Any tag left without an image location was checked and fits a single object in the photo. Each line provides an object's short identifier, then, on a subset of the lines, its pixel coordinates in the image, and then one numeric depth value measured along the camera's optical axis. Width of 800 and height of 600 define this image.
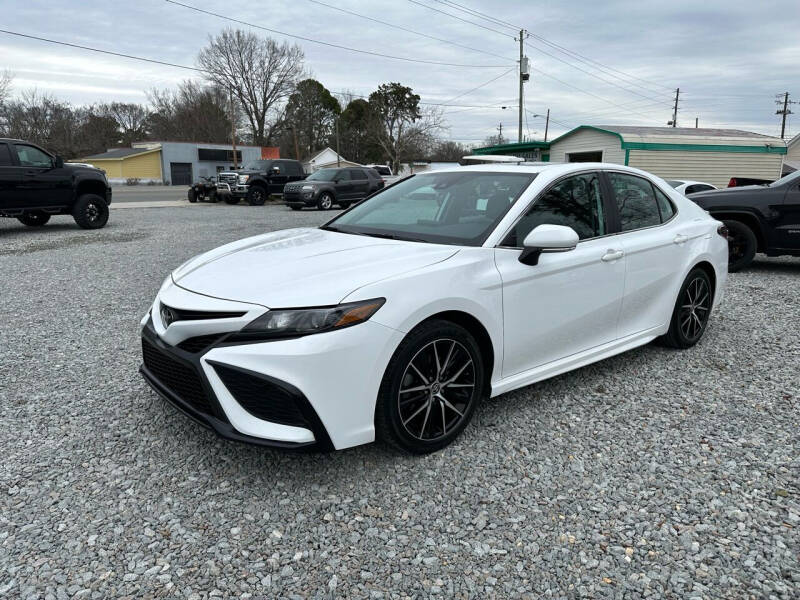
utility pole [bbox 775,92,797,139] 64.71
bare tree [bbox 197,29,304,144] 54.03
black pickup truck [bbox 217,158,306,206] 23.89
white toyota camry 2.54
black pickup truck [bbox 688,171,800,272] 8.05
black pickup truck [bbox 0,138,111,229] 11.71
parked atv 25.52
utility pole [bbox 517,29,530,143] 30.67
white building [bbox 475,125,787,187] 23.94
